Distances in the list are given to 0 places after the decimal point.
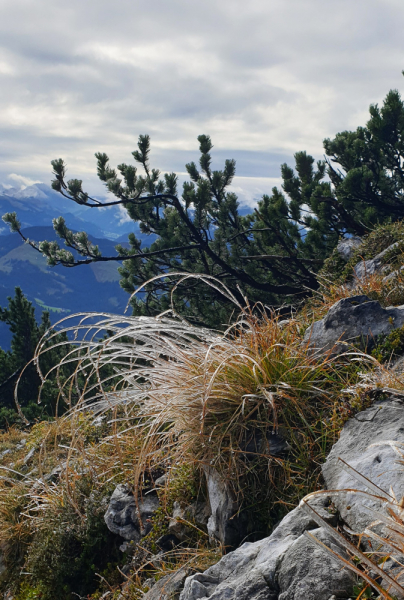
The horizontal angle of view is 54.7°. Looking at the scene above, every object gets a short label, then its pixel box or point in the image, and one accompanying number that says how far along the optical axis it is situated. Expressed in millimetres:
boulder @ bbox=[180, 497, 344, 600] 1888
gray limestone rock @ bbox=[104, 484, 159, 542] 3449
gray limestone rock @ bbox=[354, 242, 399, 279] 5941
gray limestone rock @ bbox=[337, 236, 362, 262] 7582
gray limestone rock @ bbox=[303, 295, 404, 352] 3541
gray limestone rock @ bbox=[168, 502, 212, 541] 3062
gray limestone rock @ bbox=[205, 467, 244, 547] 2713
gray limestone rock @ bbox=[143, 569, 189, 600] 2551
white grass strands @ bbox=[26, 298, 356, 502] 2982
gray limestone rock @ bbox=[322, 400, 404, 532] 2053
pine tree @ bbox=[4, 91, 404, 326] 9375
